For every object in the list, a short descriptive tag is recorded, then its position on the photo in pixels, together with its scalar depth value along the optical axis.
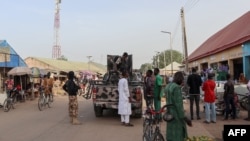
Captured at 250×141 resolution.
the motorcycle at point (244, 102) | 9.71
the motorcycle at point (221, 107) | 9.15
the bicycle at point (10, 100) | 12.07
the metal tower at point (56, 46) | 58.29
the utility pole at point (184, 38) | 21.19
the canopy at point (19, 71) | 15.26
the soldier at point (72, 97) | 8.46
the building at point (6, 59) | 15.73
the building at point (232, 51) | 14.00
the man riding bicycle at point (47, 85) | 13.20
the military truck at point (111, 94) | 8.88
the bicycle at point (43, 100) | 12.19
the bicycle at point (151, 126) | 4.54
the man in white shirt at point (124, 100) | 8.10
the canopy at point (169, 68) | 34.63
